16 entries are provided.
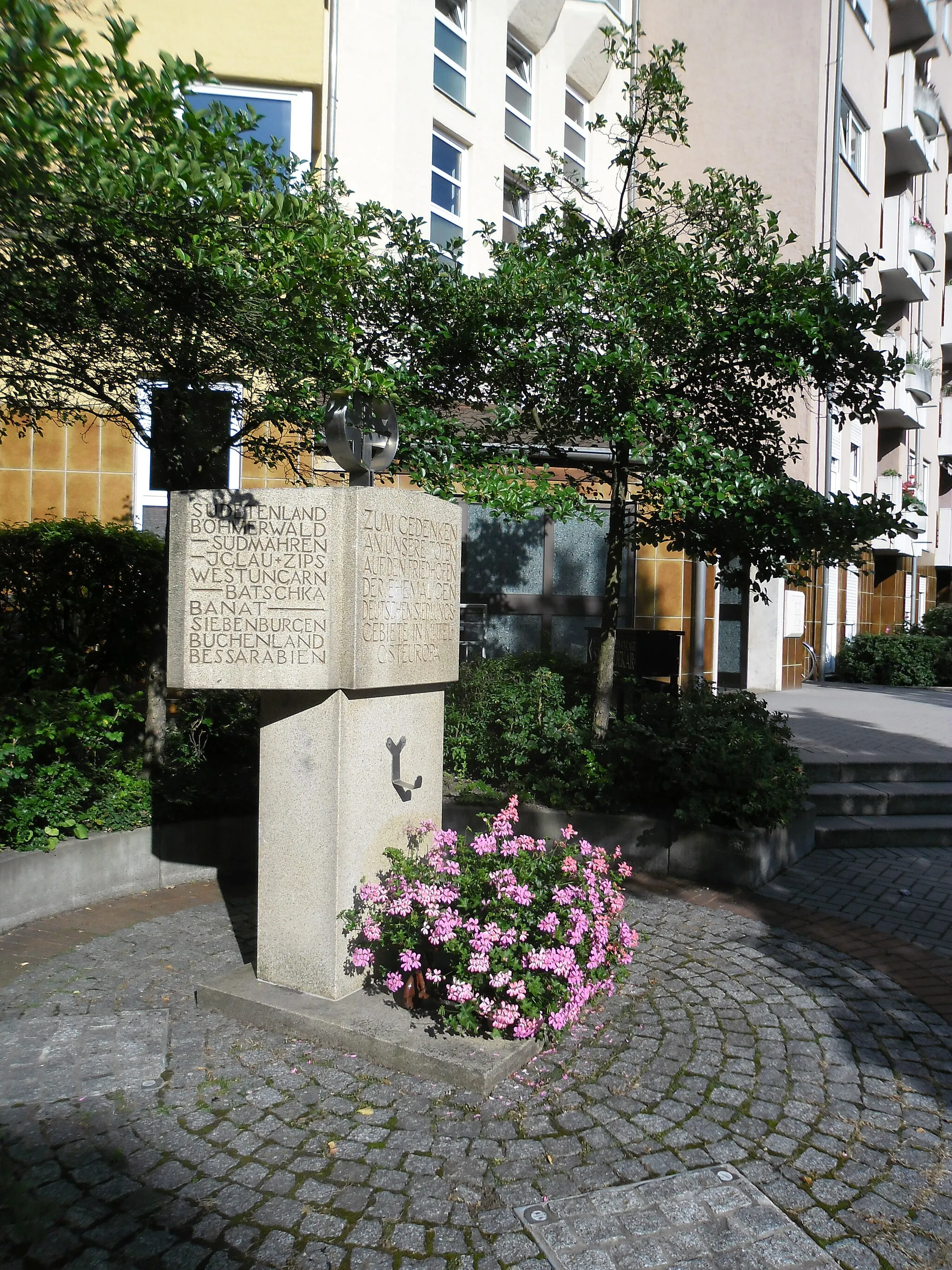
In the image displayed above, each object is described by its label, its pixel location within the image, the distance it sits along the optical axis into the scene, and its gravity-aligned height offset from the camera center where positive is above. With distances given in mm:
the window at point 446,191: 12812 +6026
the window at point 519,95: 14469 +8254
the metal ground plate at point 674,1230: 2631 -1769
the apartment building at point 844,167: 16594 +9079
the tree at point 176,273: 2910 +1628
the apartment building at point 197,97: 10203 +5931
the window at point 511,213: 14070 +6358
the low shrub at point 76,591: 6895 +166
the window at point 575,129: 15445 +8180
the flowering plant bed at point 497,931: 3689 -1260
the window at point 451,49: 12953 +8011
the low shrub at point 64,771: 5379 -977
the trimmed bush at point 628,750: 6363 -907
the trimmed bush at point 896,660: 18219 -564
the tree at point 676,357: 6125 +1869
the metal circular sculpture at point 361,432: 4324 +888
